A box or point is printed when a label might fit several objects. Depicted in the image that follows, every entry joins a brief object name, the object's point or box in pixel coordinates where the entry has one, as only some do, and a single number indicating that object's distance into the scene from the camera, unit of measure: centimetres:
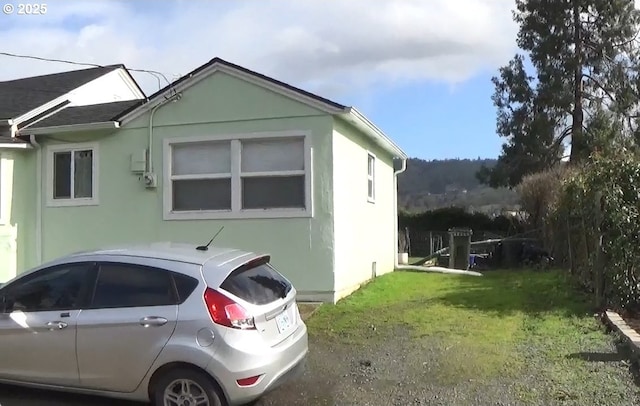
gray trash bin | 2002
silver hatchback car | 517
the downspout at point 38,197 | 1199
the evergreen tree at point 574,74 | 3083
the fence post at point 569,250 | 1159
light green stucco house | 1041
